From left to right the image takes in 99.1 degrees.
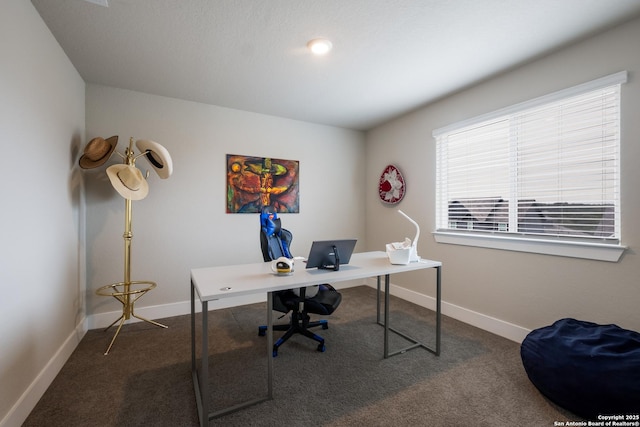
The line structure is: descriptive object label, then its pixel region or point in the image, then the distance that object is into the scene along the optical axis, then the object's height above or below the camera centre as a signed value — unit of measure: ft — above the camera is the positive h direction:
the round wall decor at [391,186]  12.18 +1.31
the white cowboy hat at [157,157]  8.59 +1.83
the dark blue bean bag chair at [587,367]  4.72 -2.90
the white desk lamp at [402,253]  7.13 -1.05
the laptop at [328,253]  6.37 -0.95
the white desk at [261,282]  4.78 -1.39
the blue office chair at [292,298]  7.51 -2.40
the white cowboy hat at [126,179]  8.06 +1.02
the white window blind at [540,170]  6.65 +1.31
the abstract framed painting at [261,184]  11.32 +1.28
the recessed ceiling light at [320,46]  6.82 +4.30
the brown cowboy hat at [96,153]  7.96 +1.77
